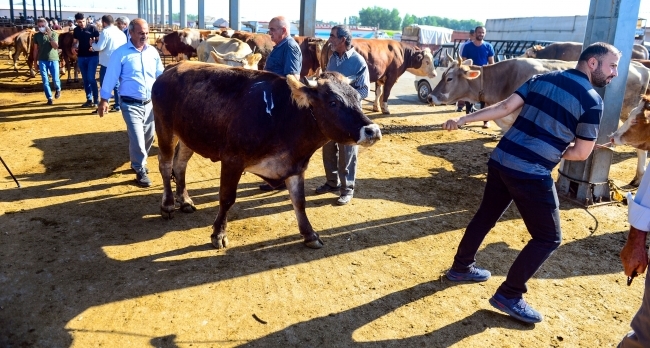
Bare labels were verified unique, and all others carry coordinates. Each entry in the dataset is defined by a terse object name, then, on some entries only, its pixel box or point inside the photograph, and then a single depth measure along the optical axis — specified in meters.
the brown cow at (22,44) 18.08
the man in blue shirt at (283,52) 6.31
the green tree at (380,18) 142.88
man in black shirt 11.30
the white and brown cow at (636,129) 5.28
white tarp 37.16
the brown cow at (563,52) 12.23
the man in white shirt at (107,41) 10.05
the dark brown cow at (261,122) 4.31
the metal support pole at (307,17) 14.34
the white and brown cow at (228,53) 10.32
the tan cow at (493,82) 7.73
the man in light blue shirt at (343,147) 5.95
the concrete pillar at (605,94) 5.89
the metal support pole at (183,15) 39.47
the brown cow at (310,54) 12.47
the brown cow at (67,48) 15.12
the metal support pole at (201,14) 27.66
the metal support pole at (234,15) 21.06
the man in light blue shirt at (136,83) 6.25
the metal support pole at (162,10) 60.11
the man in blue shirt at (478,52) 11.04
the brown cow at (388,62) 12.37
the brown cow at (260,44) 13.48
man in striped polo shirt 3.43
